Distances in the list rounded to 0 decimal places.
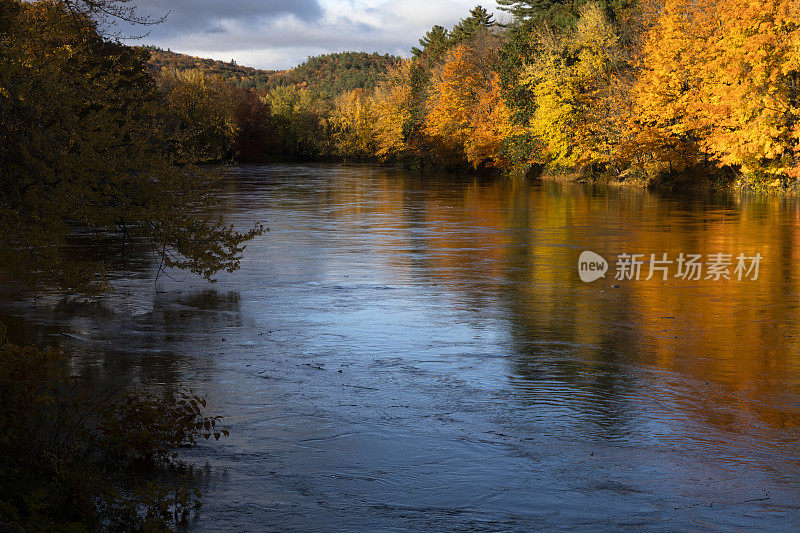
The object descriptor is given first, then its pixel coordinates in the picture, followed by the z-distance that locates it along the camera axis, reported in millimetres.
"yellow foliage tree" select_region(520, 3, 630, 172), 50812
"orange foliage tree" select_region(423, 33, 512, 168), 66375
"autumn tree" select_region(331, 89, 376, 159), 114375
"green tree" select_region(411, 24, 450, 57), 90125
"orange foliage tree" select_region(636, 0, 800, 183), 36062
